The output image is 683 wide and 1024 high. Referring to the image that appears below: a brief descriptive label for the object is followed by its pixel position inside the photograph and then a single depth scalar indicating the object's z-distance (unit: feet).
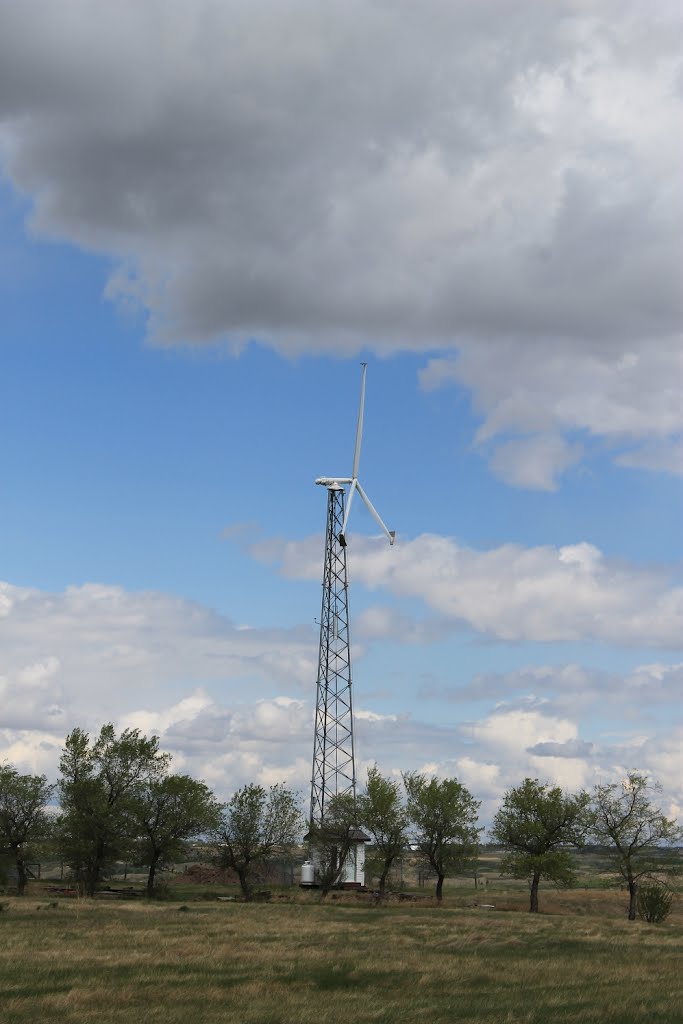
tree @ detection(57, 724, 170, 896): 268.41
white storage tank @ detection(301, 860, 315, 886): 289.12
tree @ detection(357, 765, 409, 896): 275.18
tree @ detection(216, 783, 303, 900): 274.77
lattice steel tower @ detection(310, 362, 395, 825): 274.77
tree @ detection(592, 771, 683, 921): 250.57
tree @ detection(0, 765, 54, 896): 283.38
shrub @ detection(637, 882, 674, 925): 217.15
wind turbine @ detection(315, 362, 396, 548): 293.14
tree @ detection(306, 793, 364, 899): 272.92
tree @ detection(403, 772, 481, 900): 279.28
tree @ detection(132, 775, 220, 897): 273.75
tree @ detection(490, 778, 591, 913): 255.50
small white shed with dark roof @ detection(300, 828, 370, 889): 284.00
